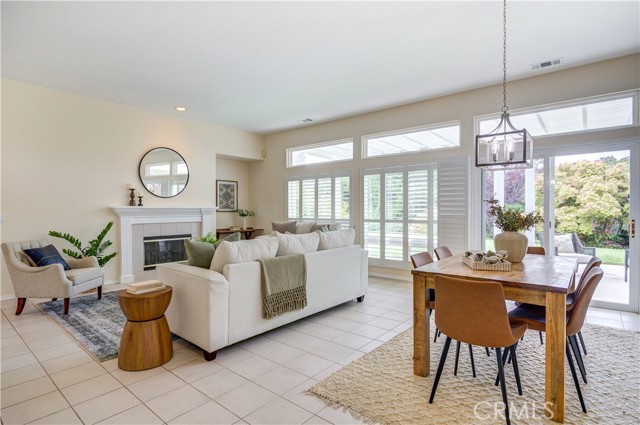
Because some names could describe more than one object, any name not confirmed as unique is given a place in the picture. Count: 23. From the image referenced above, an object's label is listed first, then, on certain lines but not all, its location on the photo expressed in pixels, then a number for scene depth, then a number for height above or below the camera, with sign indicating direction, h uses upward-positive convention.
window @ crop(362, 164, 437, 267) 5.45 -0.02
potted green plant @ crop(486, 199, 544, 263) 2.84 -0.20
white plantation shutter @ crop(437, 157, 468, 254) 5.02 +0.10
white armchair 3.80 -0.80
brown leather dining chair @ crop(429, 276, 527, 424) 1.96 -0.65
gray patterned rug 3.04 -1.22
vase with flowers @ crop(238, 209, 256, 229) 7.80 -0.08
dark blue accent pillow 4.01 -0.56
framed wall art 7.65 +0.37
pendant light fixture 2.62 +0.50
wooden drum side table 2.60 -0.98
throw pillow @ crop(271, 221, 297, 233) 6.14 -0.31
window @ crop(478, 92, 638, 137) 3.94 +1.21
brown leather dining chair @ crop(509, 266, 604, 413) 2.10 -0.75
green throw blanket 3.12 -0.73
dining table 1.99 -0.54
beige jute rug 2.02 -1.24
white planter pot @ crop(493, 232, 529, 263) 2.84 -0.29
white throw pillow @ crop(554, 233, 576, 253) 4.28 -0.42
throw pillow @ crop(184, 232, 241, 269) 3.12 -0.40
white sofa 2.75 -0.82
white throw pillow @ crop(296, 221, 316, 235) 5.83 -0.29
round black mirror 5.94 +0.71
